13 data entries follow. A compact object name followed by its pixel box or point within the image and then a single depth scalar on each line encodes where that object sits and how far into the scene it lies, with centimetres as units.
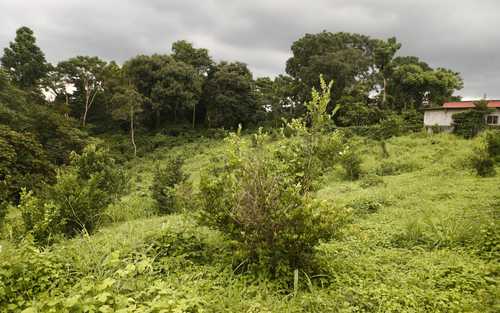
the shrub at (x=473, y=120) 1919
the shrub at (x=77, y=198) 620
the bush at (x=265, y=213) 350
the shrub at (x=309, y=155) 420
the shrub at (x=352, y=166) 1257
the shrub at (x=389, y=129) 2038
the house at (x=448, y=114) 1967
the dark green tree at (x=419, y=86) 2548
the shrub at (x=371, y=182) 1046
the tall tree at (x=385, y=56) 2705
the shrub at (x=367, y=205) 733
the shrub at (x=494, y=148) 1103
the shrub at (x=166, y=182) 977
